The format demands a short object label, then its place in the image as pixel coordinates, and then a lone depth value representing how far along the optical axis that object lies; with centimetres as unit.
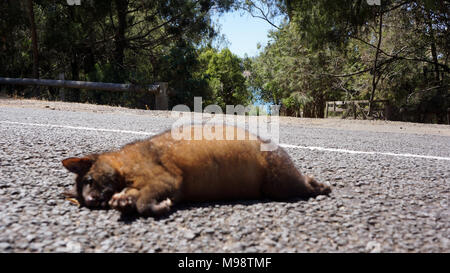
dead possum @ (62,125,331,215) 222
